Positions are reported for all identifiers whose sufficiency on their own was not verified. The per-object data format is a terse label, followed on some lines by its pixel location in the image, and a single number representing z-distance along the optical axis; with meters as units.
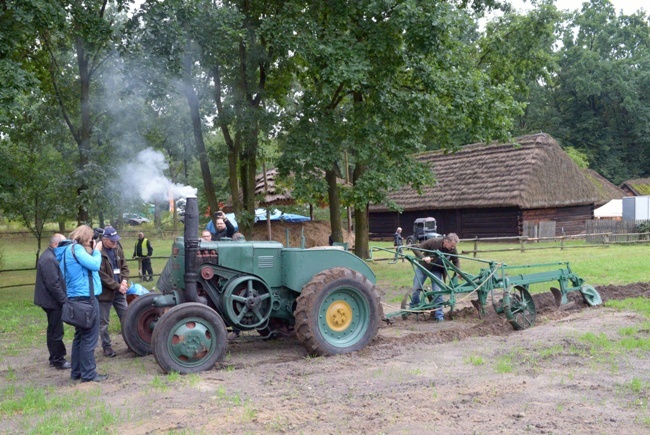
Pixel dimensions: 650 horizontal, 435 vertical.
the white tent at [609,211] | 43.69
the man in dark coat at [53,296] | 7.87
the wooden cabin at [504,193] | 32.75
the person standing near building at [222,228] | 9.81
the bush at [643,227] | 31.42
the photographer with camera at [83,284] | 7.22
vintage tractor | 7.82
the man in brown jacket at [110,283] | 8.73
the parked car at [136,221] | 47.94
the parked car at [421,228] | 24.51
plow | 9.68
